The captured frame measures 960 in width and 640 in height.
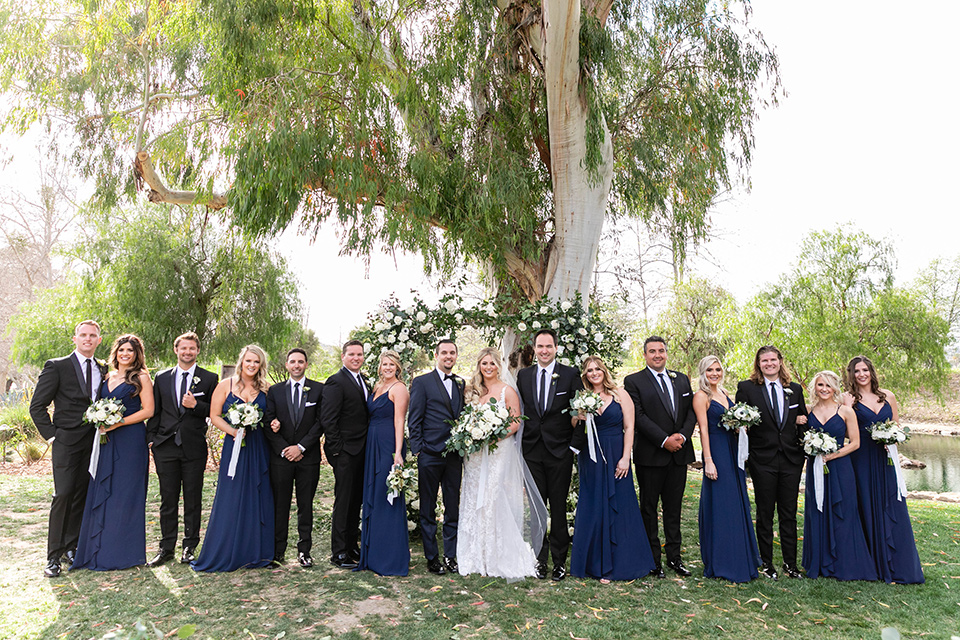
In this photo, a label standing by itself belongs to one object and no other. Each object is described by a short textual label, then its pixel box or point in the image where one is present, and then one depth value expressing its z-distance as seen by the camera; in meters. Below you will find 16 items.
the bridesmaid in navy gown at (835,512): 5.16
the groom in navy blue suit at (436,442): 5.41
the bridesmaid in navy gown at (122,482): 5.22
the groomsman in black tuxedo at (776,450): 5.39
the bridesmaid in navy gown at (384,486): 5.26
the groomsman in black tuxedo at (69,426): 5.26
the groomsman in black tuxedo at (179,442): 5.47
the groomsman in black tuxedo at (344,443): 5.52
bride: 5.23
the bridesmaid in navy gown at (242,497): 5.26
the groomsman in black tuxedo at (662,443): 5.38
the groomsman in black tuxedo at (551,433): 5.32
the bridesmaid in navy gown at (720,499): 5.13
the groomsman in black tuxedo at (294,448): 5.48
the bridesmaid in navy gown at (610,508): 5.16
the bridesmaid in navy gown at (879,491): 5.13
